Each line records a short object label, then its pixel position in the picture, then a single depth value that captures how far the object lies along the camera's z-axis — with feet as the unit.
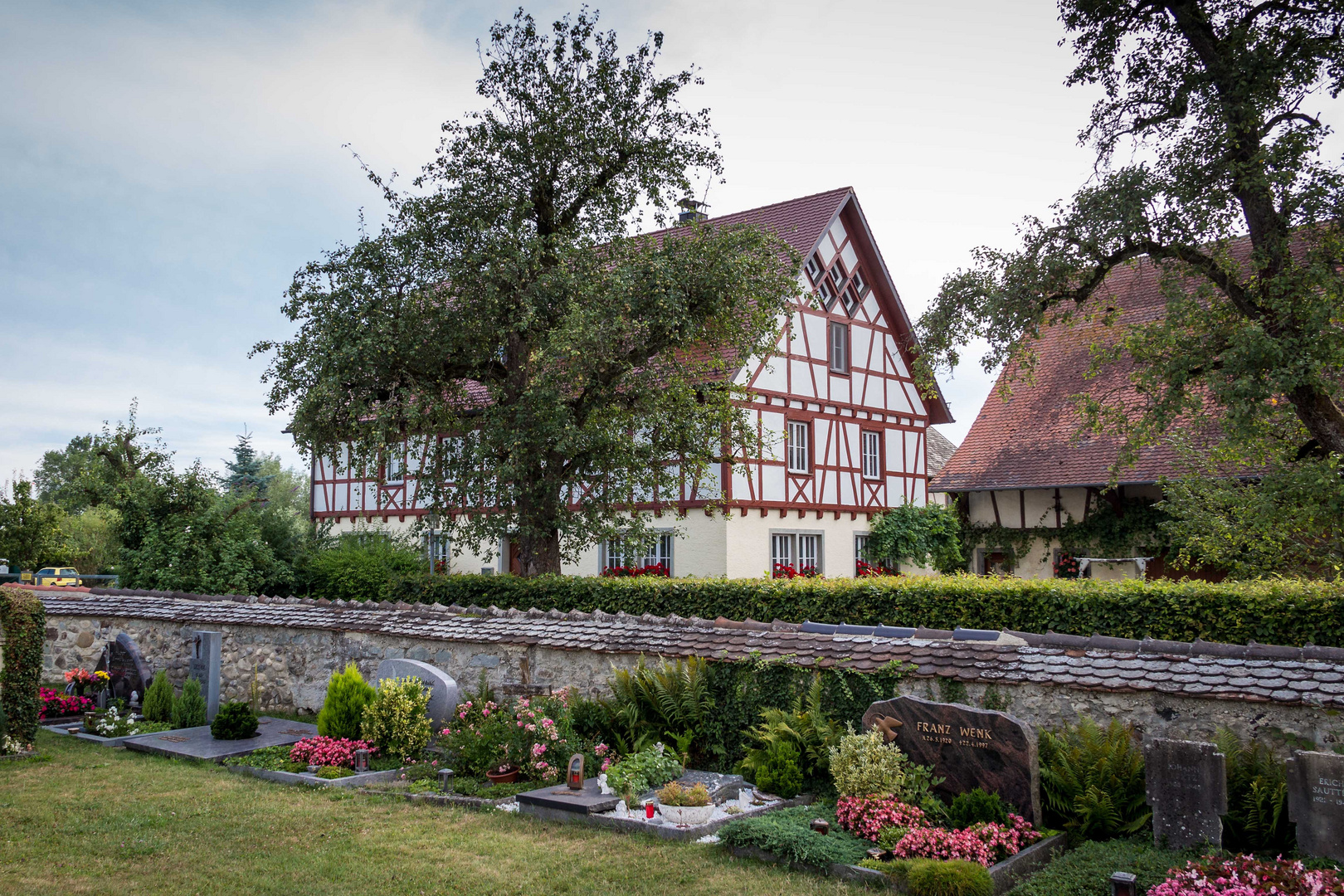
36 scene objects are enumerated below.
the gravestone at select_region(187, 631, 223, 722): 40.29
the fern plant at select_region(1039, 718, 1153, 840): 23.07
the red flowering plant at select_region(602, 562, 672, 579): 64.08
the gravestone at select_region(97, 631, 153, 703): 42.73
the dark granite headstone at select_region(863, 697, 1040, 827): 23.49
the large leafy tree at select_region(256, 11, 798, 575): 51.19
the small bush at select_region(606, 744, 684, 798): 27.55
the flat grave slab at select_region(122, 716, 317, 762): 34.81
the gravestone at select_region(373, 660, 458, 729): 33.91
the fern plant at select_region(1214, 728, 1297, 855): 21.04
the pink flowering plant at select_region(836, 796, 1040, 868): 21.35
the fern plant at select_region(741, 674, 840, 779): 27.37
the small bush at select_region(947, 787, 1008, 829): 22.80
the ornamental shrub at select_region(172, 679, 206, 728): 39.96
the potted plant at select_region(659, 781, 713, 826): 25.07
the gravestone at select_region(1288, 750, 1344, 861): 19.69
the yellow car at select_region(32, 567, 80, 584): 70.54
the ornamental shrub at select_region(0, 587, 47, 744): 34.71
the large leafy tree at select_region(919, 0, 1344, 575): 37.78
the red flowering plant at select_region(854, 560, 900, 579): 75.69
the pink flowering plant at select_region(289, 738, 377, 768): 32.24
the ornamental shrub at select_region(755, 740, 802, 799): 26.94
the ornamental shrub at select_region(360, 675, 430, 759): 32.96
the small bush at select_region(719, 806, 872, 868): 21.70
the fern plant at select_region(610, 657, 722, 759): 30.96
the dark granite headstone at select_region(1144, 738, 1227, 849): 21.06
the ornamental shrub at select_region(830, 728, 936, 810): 24.27
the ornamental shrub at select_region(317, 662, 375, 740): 33.73
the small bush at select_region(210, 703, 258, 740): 36.45
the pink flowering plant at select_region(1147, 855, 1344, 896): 17.72
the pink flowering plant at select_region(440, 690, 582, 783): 29.96
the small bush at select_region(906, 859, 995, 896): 19.67
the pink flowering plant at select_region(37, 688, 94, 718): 41.78
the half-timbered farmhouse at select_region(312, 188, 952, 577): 67.97
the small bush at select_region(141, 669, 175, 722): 40.68
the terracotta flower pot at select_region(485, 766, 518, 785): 29.78
